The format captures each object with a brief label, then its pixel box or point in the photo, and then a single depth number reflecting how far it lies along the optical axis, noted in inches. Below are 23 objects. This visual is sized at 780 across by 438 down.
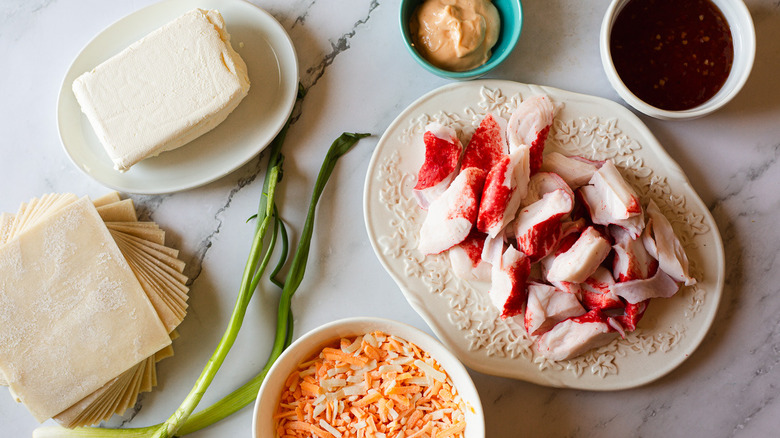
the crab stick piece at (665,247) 27.0
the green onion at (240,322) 28.0
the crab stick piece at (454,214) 27.2
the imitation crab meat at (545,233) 26.9
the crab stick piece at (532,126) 27.7
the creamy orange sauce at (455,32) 27.6
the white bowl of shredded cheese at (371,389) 26.2
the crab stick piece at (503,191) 26.7
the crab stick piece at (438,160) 27.6
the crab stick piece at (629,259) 27.0
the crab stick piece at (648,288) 26.9
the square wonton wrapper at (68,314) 27.5
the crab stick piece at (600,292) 27.3
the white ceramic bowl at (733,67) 27.2
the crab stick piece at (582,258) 26.7
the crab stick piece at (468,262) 27.7
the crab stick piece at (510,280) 27.0
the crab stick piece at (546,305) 27.2
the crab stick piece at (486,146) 28.0
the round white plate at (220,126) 28.6
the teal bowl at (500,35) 27.8
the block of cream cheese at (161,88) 27.8
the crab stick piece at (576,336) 27.1
